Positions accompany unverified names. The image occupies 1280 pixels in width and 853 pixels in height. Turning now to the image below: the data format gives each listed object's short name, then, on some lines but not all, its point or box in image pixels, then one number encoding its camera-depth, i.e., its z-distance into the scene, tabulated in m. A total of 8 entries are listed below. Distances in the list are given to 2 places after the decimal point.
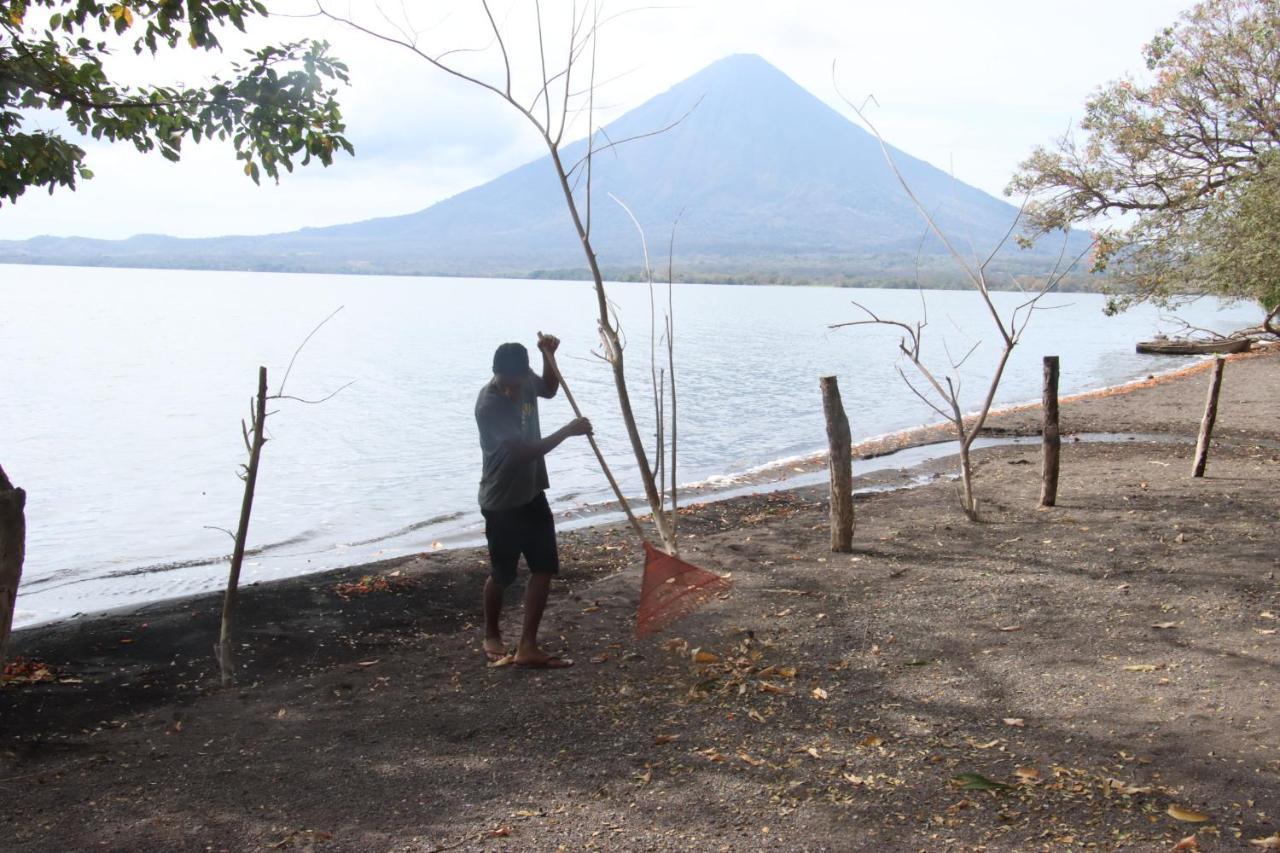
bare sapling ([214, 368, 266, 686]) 6.08
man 5.64
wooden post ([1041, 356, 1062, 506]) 10.10
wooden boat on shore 34.28
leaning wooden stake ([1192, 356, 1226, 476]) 11.19
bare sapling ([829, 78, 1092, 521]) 7.79
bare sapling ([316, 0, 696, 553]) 5.66
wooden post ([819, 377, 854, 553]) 8.80
